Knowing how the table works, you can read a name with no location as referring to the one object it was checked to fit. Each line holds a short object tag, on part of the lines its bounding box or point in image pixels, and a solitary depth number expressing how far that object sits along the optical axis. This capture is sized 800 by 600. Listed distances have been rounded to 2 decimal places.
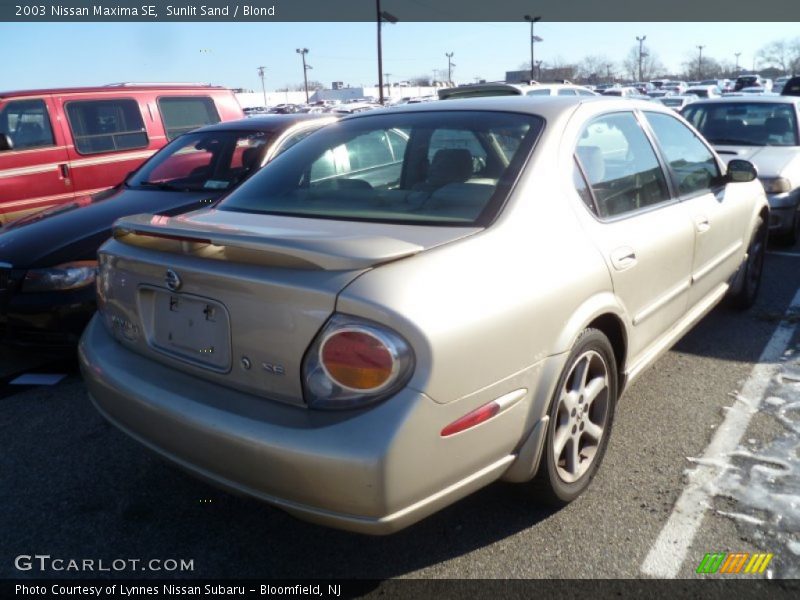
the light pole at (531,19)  36.13
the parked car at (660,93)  36.36
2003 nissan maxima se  1.90
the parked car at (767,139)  6.66
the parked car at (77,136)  6.99
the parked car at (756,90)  31.19
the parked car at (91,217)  3.94
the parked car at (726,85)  48.19
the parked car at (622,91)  28.92
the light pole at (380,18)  26.16
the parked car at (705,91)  27.88
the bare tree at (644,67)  96.18
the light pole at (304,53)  77.43
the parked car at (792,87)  16.08
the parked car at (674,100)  22.11
